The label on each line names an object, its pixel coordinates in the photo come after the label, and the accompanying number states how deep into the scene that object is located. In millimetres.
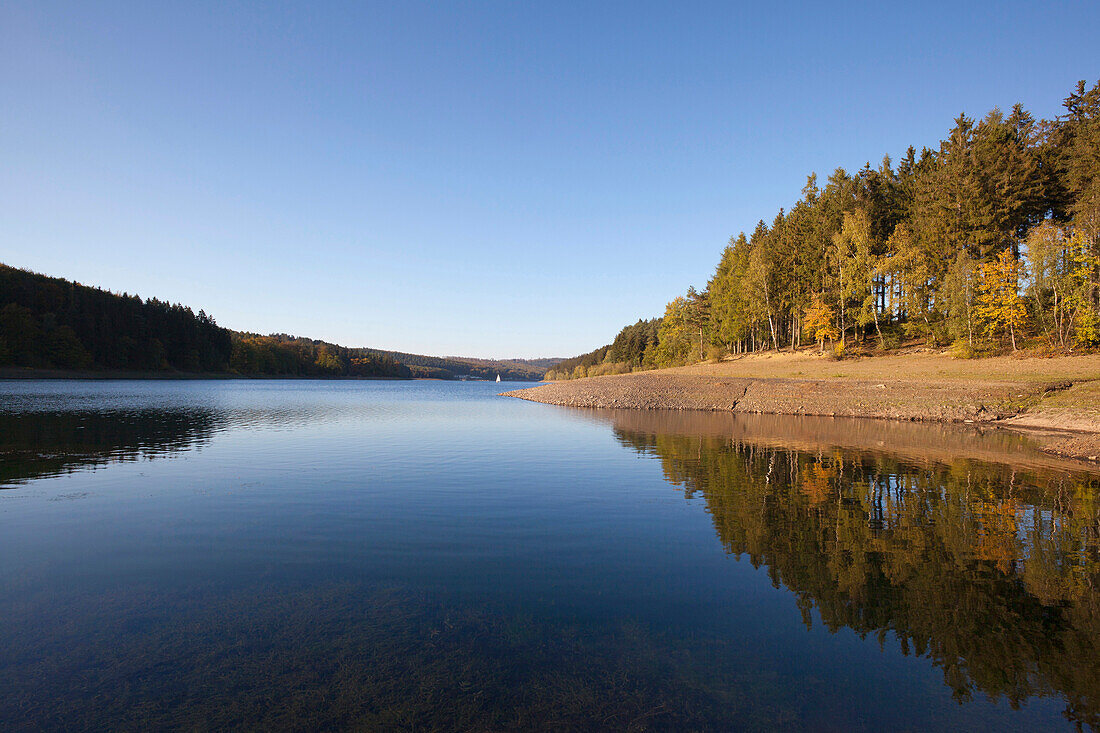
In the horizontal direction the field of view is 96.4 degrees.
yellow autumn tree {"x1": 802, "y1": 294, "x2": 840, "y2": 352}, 62594
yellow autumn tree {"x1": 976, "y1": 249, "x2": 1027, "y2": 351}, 46156
